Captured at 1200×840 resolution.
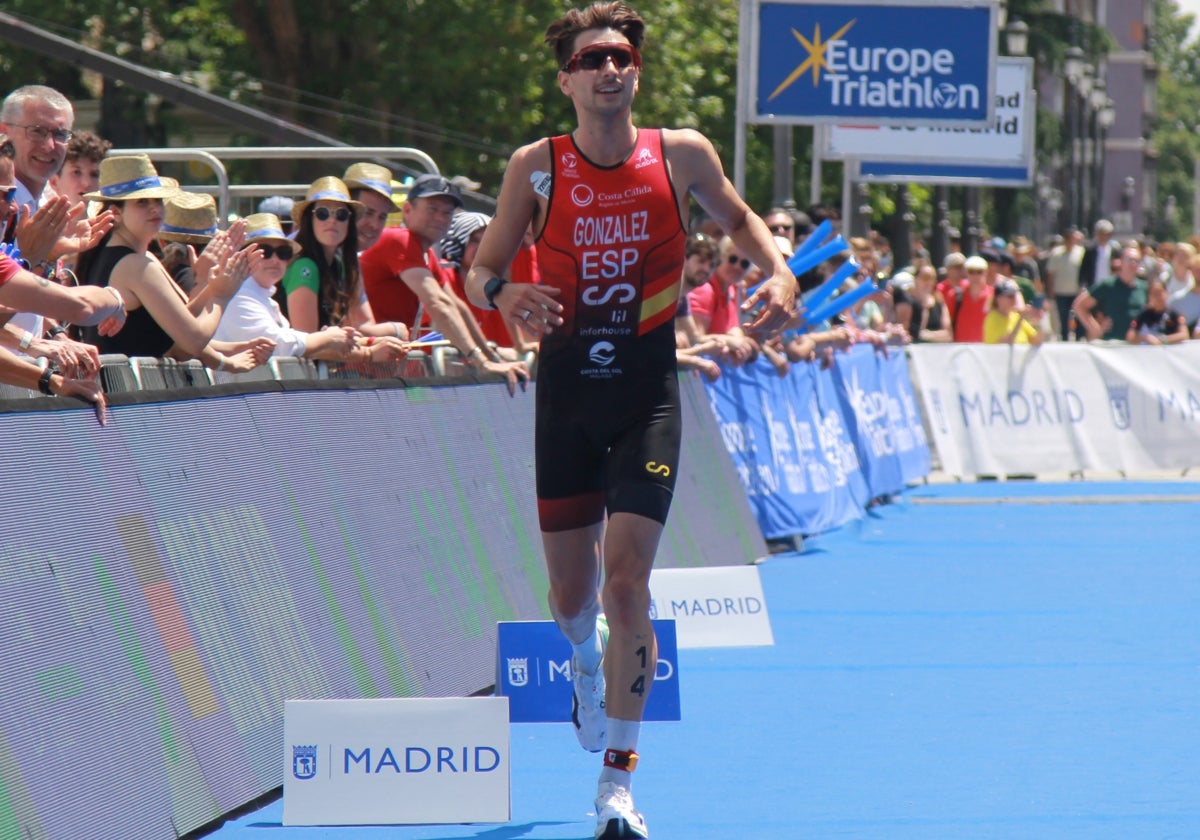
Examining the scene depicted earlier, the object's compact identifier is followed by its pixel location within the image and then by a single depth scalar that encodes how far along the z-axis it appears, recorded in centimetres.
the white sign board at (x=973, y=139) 4600
